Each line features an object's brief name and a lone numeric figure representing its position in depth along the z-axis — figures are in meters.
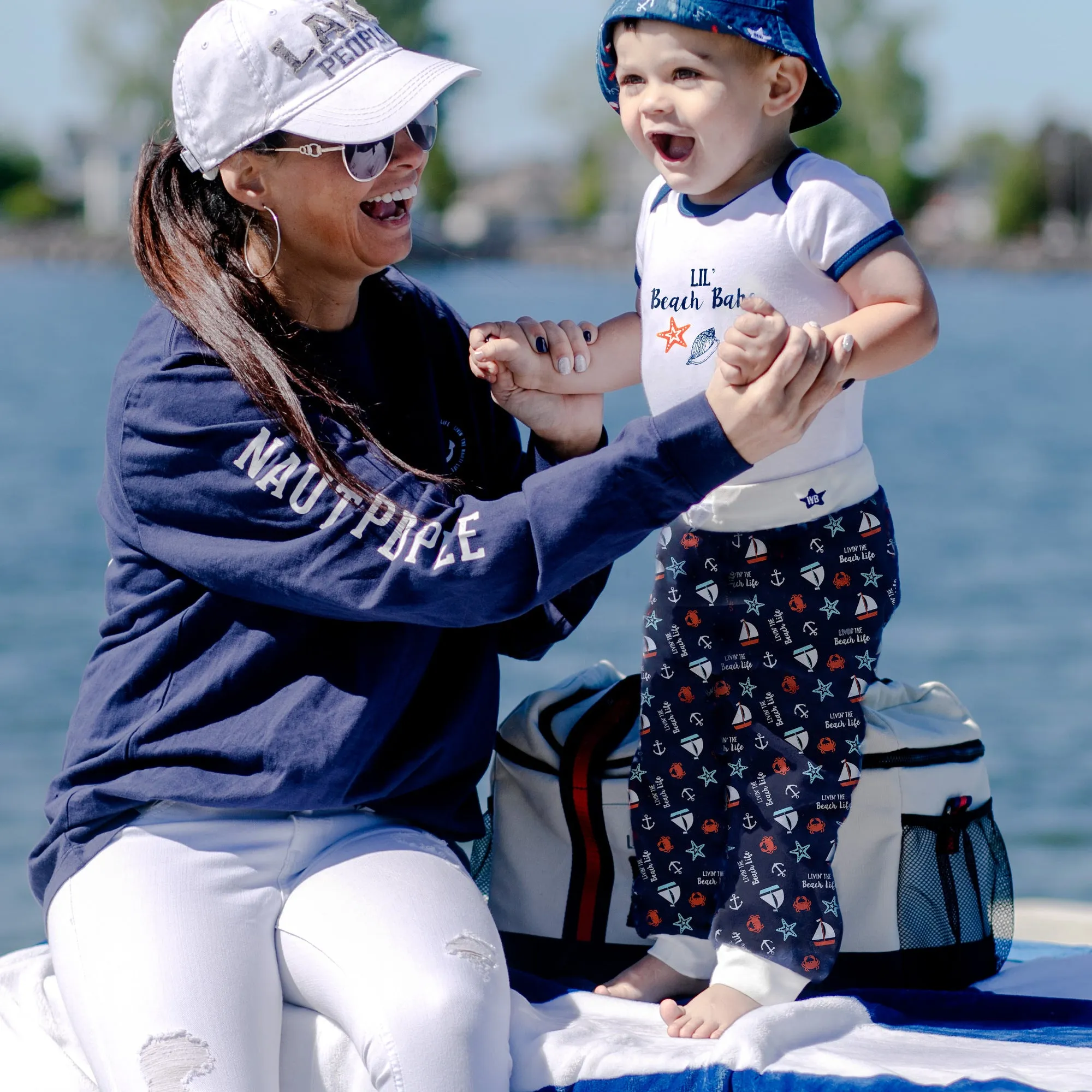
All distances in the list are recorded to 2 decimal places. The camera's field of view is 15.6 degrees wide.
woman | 2.89
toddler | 2.99
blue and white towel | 2.92
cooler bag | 3.14
